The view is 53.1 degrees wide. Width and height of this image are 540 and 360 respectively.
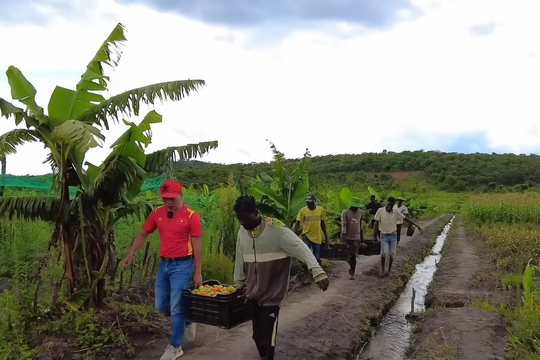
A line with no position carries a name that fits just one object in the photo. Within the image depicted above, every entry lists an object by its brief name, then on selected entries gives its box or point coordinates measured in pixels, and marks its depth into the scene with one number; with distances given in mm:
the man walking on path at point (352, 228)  11688
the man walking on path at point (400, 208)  15048
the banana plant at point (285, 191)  11662
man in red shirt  6066
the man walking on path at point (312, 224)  10828
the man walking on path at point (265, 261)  5555
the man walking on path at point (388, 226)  12109
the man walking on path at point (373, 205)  15778
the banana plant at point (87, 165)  6375
